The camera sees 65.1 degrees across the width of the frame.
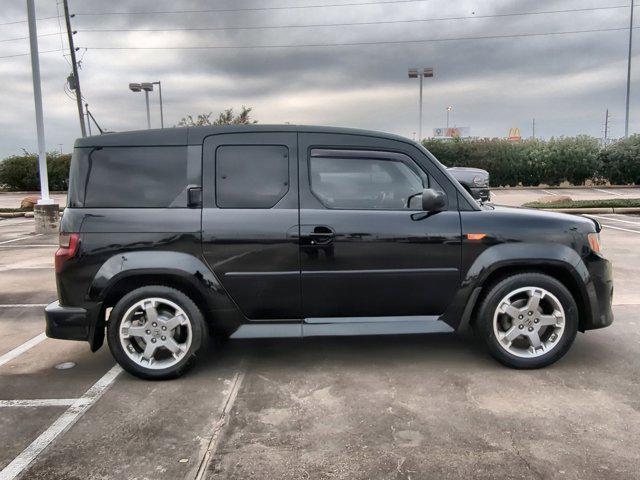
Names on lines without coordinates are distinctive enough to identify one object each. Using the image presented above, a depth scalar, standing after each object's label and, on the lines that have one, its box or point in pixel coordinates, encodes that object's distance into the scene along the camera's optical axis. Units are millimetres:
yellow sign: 83062
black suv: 3717
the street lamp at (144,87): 29328
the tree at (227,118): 37912
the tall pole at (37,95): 13000
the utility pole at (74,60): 22453
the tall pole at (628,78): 29547
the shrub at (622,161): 24328
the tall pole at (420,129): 31156
